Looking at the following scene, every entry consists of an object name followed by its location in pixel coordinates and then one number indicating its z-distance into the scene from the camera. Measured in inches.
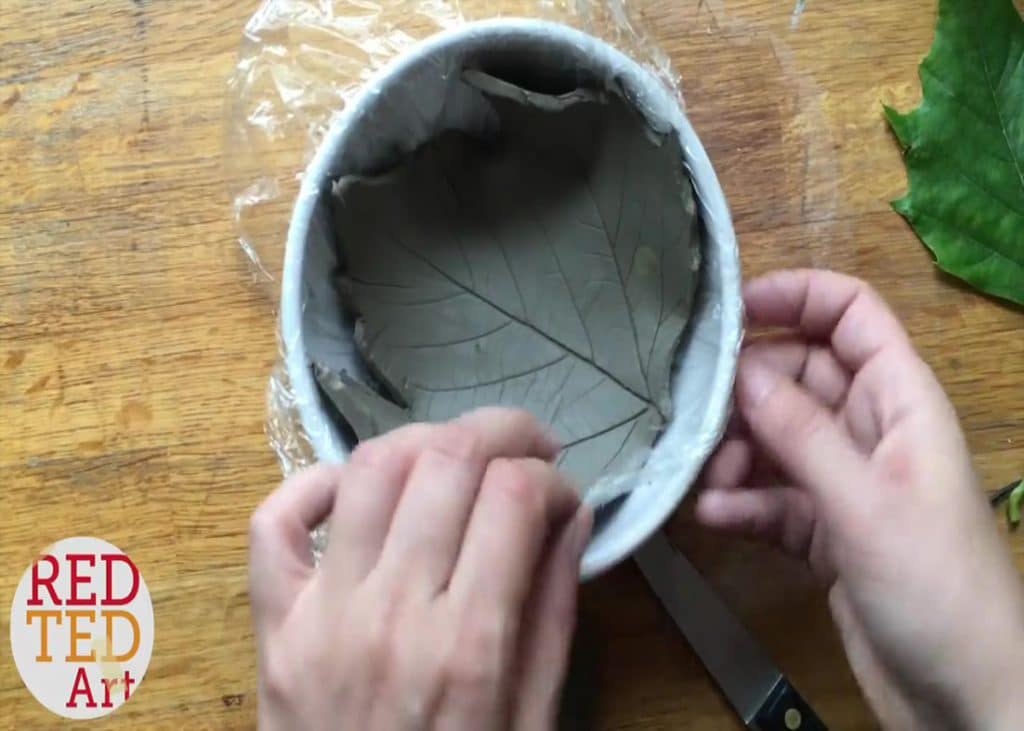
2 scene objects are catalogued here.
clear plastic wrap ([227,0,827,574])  17.5
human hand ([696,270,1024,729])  15.5
